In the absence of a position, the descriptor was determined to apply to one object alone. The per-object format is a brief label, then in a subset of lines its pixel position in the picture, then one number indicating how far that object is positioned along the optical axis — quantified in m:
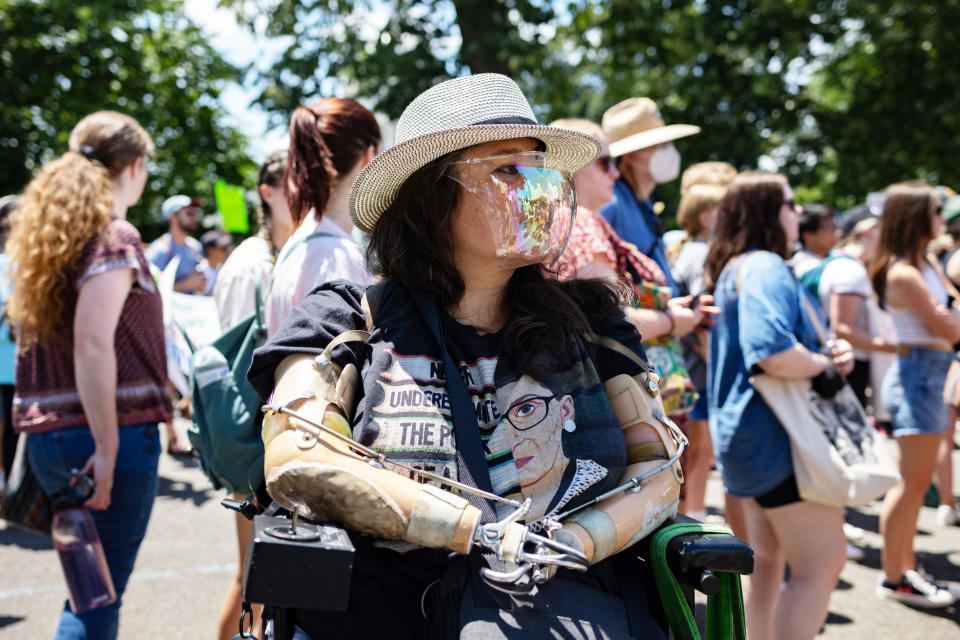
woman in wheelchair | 1.54
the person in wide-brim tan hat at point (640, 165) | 3.54
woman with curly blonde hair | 2.67
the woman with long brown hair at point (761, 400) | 2.90
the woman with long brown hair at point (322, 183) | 2.52
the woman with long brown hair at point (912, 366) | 4.23
